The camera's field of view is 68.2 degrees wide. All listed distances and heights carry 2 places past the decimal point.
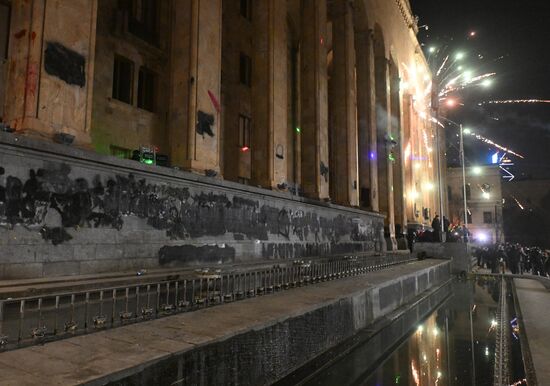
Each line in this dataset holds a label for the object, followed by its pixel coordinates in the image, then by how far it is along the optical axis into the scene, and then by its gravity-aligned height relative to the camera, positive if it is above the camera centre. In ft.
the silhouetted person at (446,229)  76.11 +1.70
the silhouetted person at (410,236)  83.99 +0.40
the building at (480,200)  197.47 +19.13
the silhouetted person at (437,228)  70.18 +1.78
